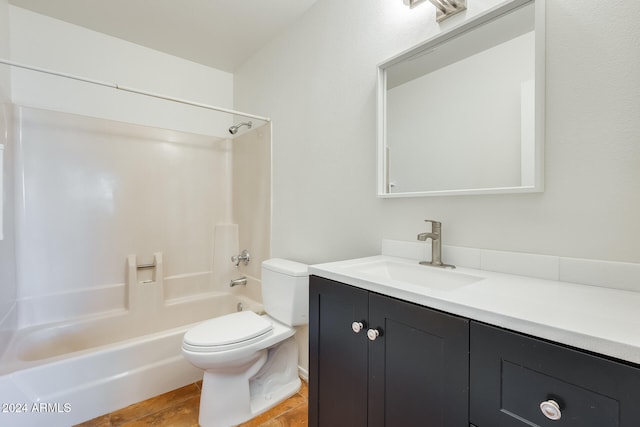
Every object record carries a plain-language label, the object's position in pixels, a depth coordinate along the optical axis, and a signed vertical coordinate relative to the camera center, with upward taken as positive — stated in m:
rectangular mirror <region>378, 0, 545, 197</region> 1.00 +0.42
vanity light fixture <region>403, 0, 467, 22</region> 1.15 +0.82
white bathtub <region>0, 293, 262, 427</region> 1.40 -0.89
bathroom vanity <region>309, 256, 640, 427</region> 0.54 -0.34
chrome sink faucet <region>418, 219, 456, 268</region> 1.16 -0.12
